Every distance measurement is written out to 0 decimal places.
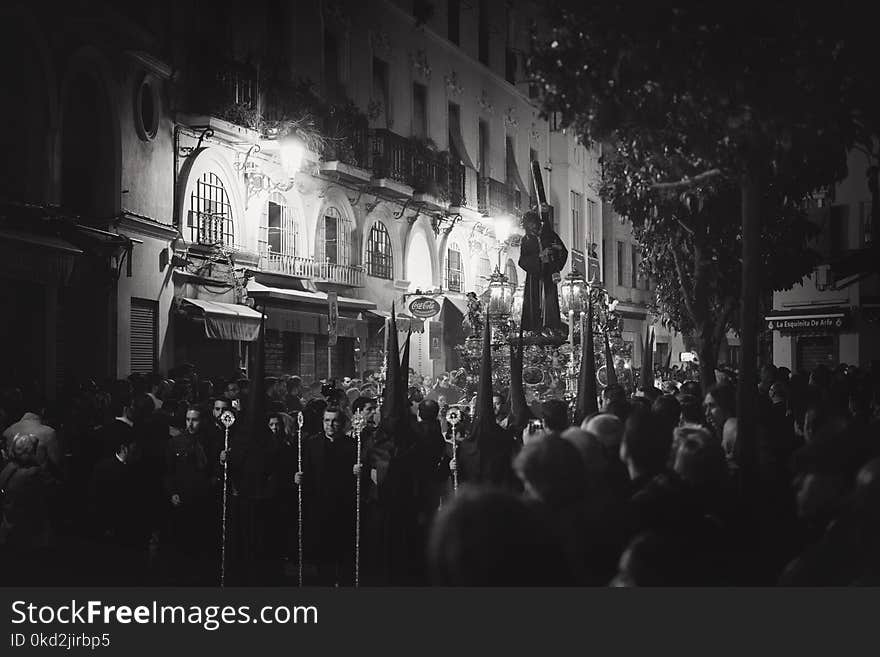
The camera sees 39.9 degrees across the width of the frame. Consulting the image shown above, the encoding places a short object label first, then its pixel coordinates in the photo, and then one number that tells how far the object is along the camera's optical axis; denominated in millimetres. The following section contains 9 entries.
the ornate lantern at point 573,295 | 20562
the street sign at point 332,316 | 20484
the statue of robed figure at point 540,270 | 18625
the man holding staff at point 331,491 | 10742
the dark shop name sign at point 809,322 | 29344
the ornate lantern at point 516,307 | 19859
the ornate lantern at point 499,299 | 19906
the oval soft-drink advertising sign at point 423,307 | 28344
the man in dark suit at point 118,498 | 9930
